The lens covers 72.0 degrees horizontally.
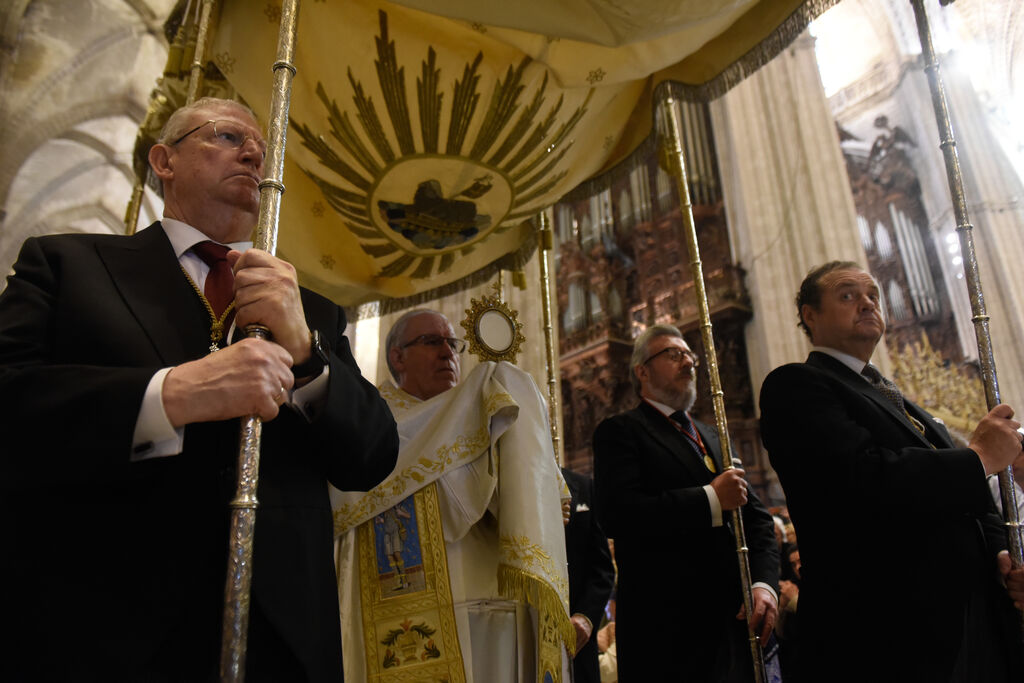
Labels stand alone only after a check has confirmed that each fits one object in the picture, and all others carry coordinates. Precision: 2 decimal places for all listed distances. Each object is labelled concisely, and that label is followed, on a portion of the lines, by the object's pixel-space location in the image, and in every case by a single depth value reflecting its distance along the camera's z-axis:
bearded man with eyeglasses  2.21
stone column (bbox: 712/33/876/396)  8.27
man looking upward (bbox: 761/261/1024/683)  1.62
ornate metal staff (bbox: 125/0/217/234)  2.64
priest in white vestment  1.89
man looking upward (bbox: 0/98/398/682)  0.89
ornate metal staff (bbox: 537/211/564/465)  3.20
